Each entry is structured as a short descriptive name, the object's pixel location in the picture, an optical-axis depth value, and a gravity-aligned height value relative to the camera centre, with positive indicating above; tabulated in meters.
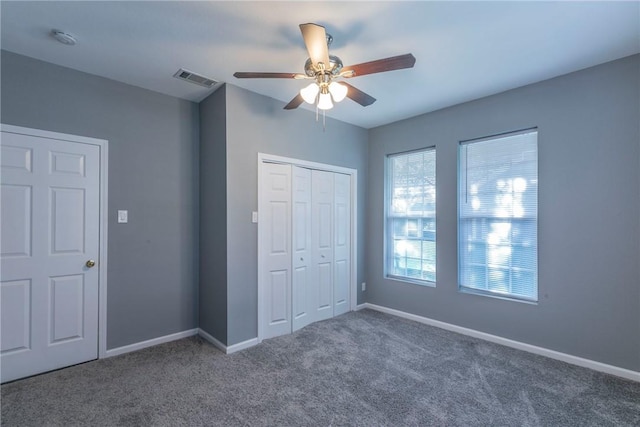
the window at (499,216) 3.04 +0.01
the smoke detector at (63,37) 2.20 +1.30
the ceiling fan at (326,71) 1.82 +0.96
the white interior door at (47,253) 2.44 -0.31
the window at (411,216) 3.83 +0.01
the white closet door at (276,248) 3.31 -0.35
